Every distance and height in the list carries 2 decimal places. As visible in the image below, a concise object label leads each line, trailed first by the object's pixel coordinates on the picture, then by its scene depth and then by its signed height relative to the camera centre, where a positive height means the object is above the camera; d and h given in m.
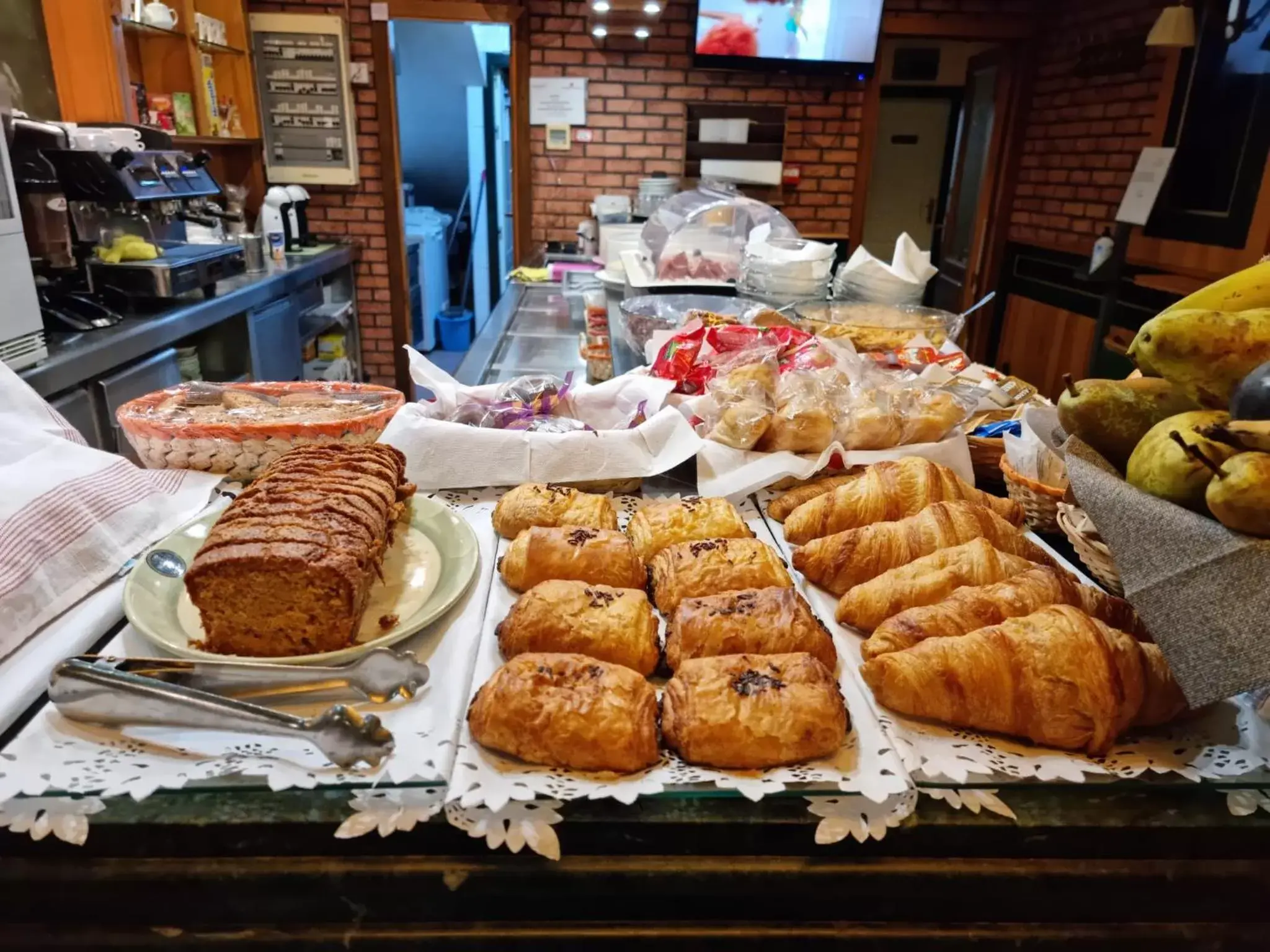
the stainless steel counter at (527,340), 2.41 -0.55
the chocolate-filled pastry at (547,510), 1.33 -0.52
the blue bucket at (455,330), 7.71 -1.41
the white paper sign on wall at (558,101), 5.69 +0.51
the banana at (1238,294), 0.97 -0.11
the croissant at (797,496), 1.45 -0.53
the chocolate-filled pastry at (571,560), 1.17 -0.53
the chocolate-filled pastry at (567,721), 0.85 -0.55
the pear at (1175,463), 0.87 -0.28
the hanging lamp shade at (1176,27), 4.08 +0.80
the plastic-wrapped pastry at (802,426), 1.55 -0.44
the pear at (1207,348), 0.91 -0.16
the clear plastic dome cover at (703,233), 3.12 -0.20
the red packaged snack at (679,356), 1.84 -0.38
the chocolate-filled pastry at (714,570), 1.15 -0.53
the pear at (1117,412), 1.04 -0.27
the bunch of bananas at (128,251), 3.36 -0.34
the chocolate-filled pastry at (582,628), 1.01 -0.54
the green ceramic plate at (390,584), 1.02 -0.55
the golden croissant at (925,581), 1.09 -0.50
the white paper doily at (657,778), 0.83 -0.59
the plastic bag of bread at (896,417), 1.59 -0.43
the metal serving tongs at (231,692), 0.85 -0.54
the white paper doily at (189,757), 0.82 -0.59
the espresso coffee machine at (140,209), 3.03 -0.18
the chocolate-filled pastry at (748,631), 1.02 -0.54
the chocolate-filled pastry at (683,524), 1.29 -0.53
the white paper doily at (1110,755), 0.87 -0.59
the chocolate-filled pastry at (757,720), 0.86 -0.55
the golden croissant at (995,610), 1.00 -0.50
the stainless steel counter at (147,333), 2.60 -0.61
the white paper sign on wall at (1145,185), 4.34 +0.05
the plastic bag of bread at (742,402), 1.56 -0.41
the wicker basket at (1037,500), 1.35 -0.50
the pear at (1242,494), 0.78 -0.28
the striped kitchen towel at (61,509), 1.07 -0.50
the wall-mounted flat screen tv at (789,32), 5.32 +0.95
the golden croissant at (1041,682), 0.88 -0.52
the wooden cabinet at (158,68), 3.66 +0.50
